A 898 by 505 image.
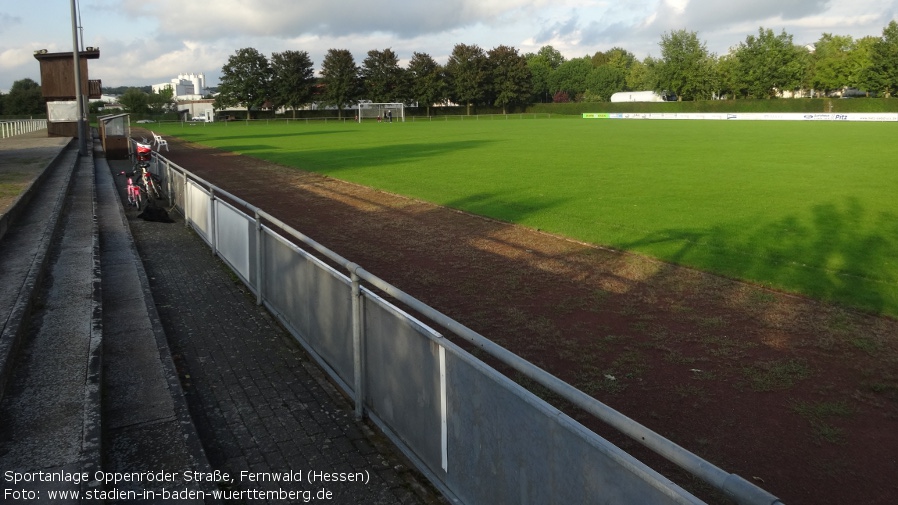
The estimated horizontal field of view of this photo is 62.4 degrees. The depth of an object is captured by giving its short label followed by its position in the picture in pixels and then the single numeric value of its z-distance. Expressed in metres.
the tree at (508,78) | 110.06
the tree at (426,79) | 106.94
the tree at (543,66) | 146.62
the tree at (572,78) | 145.12
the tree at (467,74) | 108.31
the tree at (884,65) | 89.88
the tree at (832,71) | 102.19
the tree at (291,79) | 105.00
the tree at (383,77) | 106.69
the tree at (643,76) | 110.19
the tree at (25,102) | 95.25
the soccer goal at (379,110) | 95.00
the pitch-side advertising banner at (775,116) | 73.06
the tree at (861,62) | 93.35
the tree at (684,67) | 105.38
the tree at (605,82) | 140.12
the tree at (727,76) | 103.72
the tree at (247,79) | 105.81
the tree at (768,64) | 100.62
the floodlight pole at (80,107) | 28.71
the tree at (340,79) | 105.62
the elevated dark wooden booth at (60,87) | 38.91
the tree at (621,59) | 155.44
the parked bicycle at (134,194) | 15.99
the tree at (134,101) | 105.58
